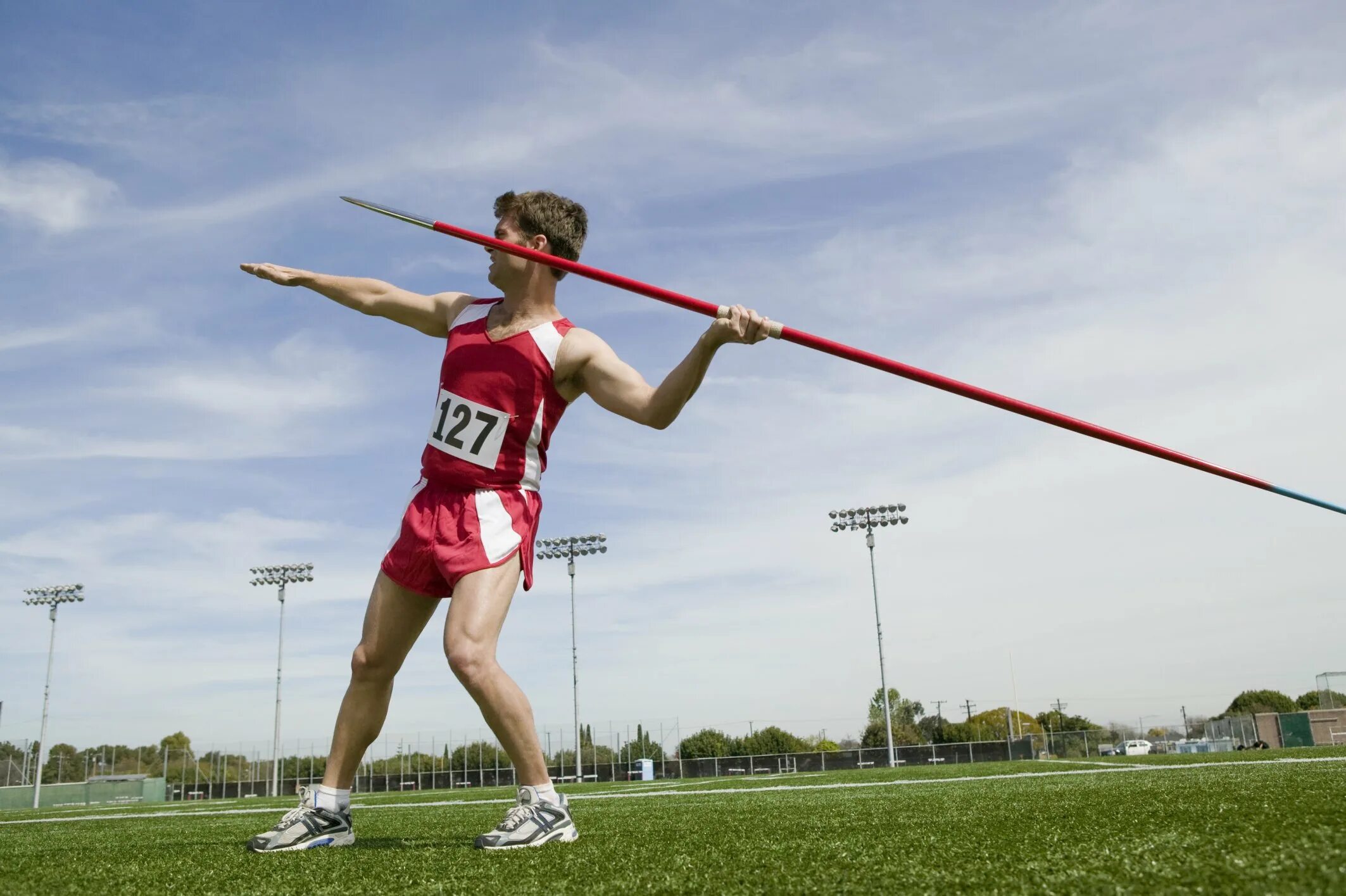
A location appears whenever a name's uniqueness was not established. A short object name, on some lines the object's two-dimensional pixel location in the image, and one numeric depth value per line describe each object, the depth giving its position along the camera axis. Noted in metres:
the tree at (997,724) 80.88
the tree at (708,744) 57.44
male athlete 3.46
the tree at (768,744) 61.50
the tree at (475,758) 51.28
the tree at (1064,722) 83.19
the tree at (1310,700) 84.25
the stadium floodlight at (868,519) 38.25
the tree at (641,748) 51.66
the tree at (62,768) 48.78
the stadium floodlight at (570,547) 41.09
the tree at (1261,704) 88.12
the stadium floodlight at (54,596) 42.00
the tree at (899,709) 98.19
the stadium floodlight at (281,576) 42.75
